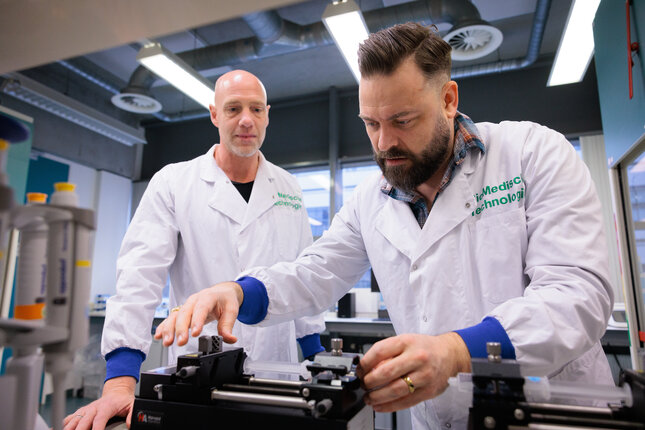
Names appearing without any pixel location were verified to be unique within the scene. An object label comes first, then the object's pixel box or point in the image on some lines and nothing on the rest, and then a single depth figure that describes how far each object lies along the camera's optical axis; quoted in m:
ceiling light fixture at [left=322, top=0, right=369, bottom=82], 2.41
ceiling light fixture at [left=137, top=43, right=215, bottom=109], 2.87
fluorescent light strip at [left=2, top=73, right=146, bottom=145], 3.40
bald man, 1.27
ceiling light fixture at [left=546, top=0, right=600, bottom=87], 2.20
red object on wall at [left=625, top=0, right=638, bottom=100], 1.77
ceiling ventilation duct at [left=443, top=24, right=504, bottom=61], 2.80
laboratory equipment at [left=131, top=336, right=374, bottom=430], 0.61
